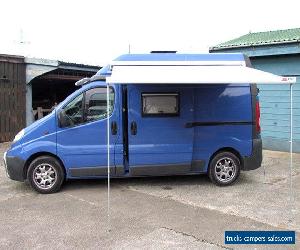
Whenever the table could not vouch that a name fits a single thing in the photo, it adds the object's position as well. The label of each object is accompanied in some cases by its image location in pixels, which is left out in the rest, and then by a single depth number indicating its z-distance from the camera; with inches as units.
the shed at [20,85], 499.2
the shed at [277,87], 417.1
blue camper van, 262.2
